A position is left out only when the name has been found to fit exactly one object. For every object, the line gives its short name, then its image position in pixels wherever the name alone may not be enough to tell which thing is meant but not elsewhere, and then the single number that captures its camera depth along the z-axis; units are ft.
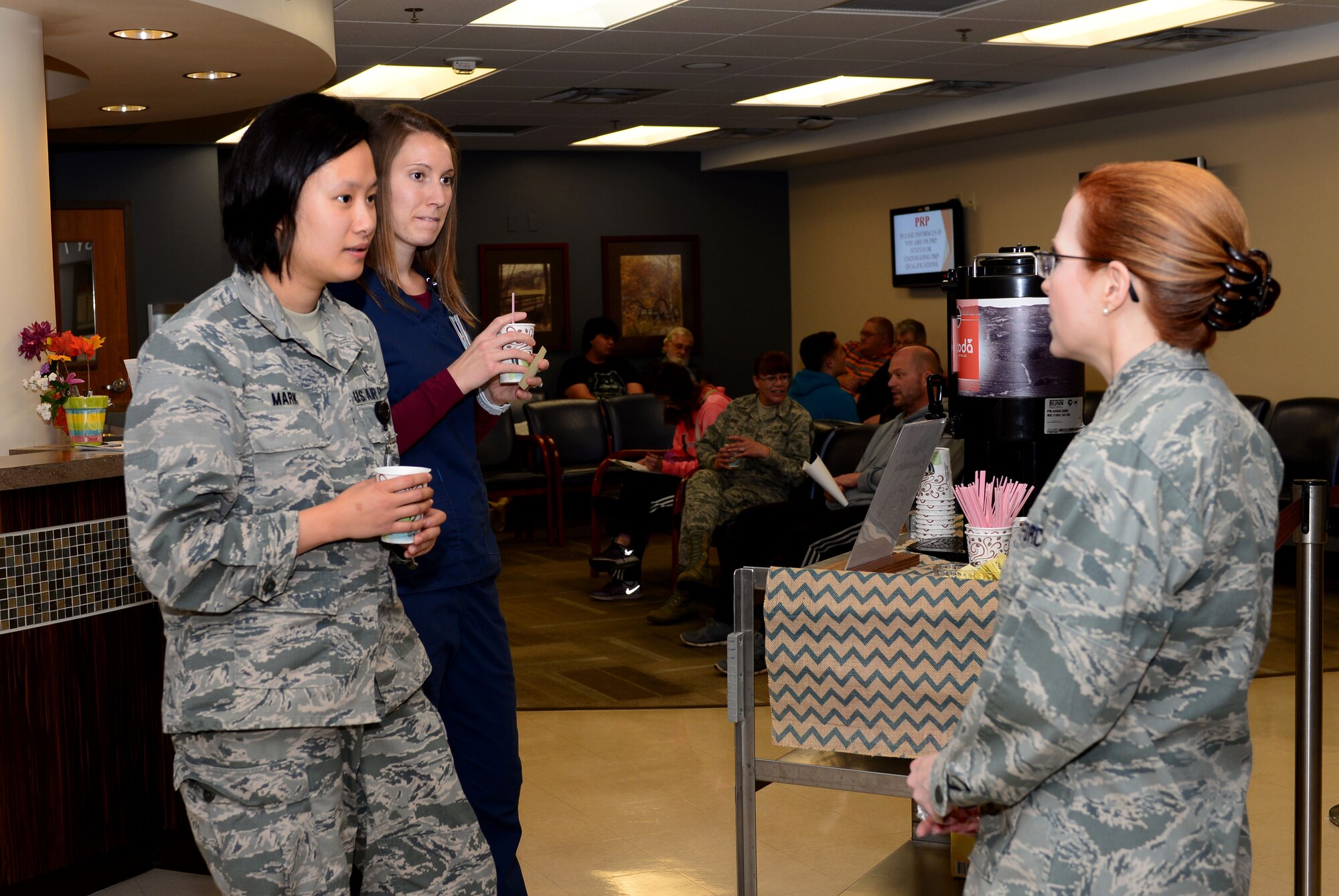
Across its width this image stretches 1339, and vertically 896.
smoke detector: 24.52
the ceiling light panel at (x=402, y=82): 26.68
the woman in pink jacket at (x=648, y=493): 22.82
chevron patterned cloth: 7.22
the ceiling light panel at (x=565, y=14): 21.31
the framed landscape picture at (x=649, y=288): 40.73
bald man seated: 16.79
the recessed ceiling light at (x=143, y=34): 16.89
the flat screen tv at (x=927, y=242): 35.42
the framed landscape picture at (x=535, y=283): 39.27
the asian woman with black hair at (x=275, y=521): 5.25
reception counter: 10.35
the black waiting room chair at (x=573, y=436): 28.58
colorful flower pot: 13.78
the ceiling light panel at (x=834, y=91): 28.99
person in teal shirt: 24.72
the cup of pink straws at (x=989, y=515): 7.80
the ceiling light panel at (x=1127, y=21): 22.31
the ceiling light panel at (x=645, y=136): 36.42
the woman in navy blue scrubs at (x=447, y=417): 6.96
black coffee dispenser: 8.19
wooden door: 30.73
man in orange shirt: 34.47
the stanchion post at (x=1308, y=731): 8.10
